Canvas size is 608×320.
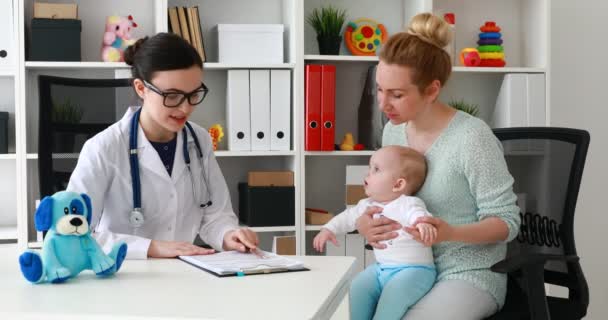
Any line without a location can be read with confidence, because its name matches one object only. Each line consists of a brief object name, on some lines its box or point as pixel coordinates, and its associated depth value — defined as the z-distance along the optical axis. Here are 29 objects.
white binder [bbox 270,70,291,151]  3.42
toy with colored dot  3.64
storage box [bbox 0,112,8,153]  3.29
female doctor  1.97
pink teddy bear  3.37
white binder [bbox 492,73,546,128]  3.56
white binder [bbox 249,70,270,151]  3.40
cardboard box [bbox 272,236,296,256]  3.44
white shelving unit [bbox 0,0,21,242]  3.43
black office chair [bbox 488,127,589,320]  2.14
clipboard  1.61
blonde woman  1.96
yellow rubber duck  3.53
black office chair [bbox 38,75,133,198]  2.52
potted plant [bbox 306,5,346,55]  3.56
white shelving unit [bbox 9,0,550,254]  3.30
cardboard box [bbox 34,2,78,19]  3.27
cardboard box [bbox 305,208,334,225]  3.49
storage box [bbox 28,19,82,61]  3.25
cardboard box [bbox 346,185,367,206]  3.48
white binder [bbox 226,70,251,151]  3.39
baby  1.94
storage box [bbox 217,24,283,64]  3.44
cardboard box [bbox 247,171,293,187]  3.44
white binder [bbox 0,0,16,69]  3.24
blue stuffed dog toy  1.49
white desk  1.26
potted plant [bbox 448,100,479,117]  3.68
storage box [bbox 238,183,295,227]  3.41
